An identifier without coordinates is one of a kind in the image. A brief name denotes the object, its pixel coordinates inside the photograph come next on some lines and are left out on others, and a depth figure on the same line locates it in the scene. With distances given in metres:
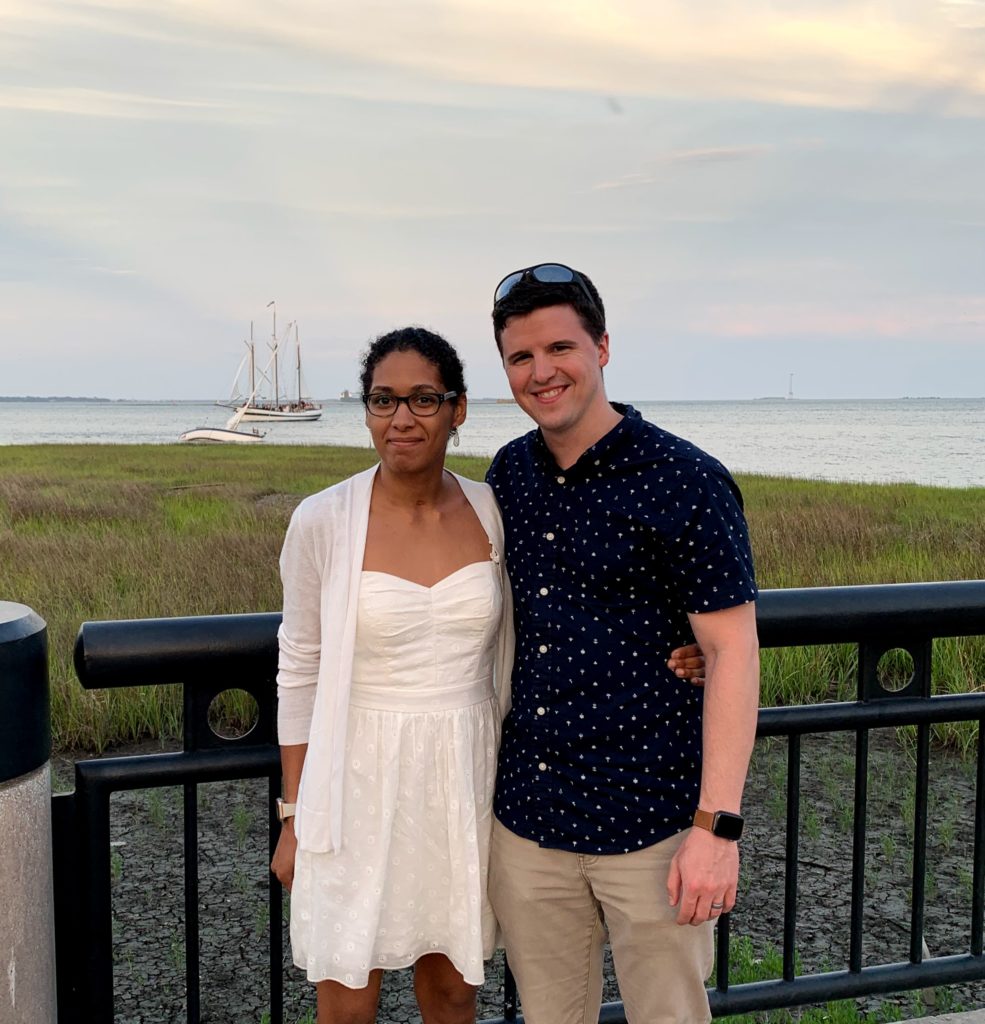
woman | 2.09
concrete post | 1.82
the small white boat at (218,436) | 73.00
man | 1.92
